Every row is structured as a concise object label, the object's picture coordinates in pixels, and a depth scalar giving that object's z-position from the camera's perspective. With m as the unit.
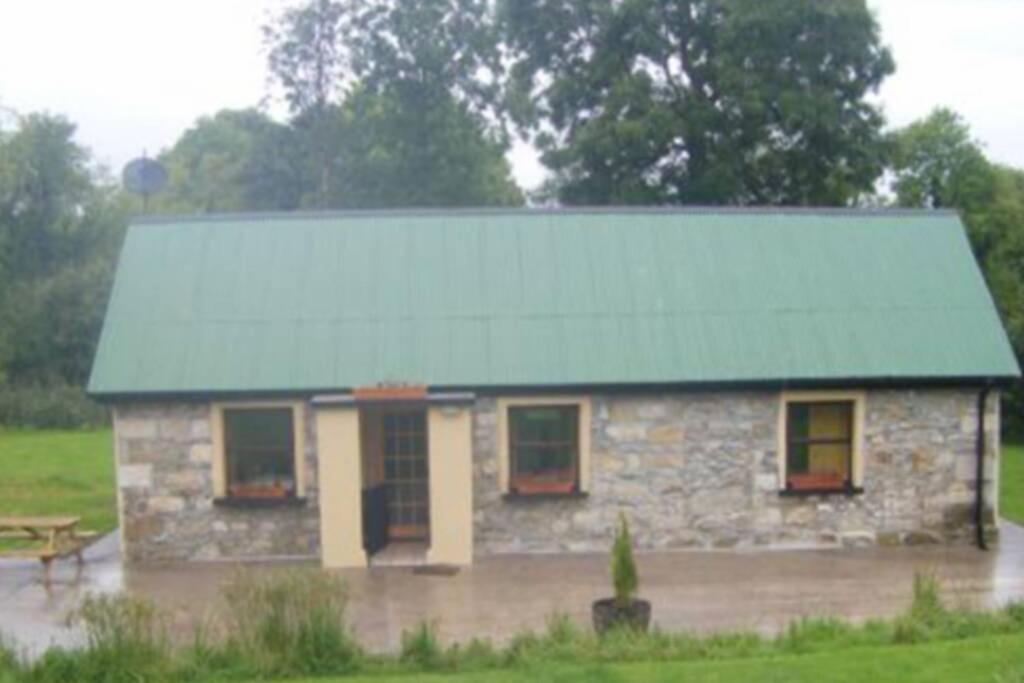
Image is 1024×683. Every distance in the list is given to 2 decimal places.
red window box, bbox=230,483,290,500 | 15.26
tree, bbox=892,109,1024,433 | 25.86
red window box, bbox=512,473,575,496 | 15.29
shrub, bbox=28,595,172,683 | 9.63
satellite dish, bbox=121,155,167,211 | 22.27
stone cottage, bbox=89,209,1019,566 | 15.12
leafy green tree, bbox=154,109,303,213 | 37.34
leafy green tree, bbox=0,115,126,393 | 34.19
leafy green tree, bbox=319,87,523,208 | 33.81
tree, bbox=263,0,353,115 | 35.97
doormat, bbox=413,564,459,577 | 14.23
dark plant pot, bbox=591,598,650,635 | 10.74
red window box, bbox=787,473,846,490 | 15.48
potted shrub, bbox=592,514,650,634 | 10.80
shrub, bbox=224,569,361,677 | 10.02
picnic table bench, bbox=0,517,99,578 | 14.30
